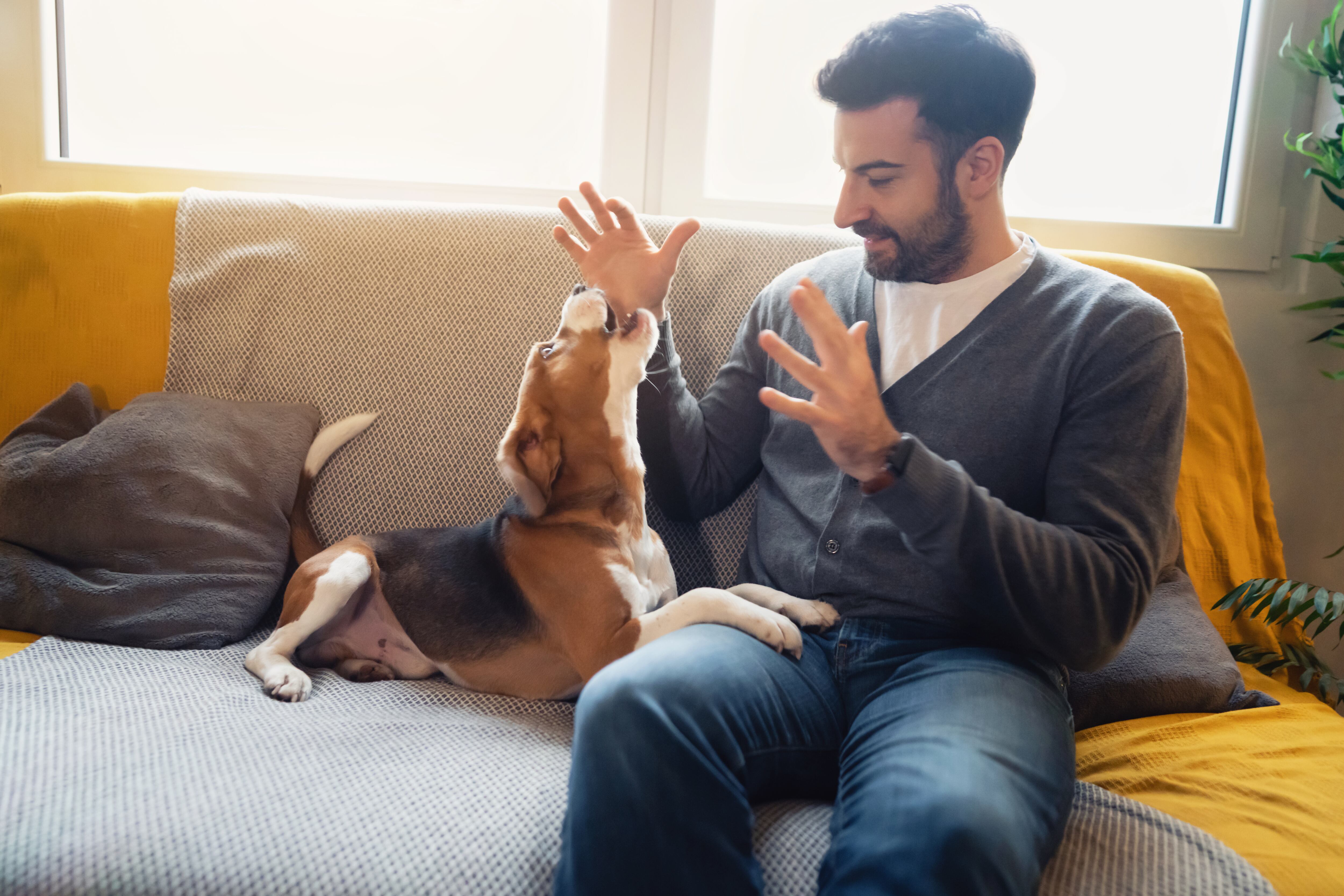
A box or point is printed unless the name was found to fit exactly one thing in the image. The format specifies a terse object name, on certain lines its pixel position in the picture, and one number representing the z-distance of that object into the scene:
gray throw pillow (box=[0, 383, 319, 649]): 1.64
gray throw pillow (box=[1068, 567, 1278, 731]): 1.57
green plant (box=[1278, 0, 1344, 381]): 2.27
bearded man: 1.04
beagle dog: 1.61
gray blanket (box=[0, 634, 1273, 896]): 1.04
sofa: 1.93
